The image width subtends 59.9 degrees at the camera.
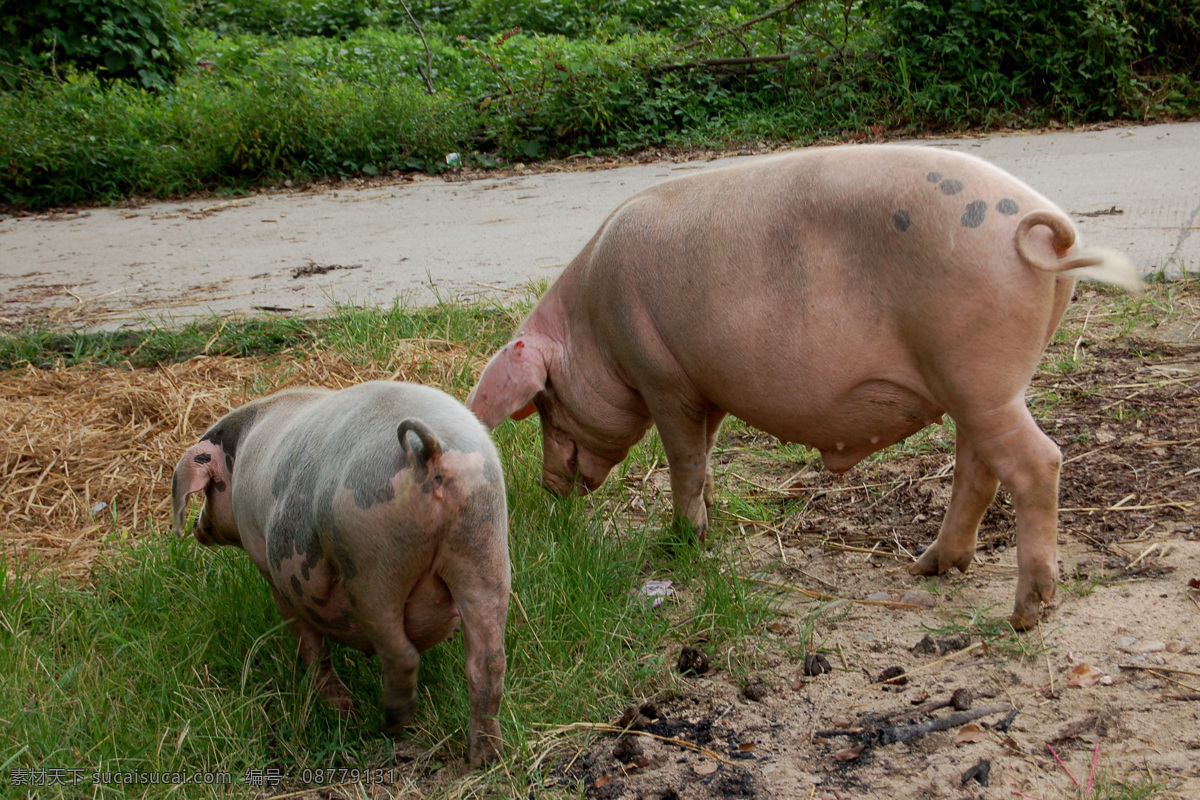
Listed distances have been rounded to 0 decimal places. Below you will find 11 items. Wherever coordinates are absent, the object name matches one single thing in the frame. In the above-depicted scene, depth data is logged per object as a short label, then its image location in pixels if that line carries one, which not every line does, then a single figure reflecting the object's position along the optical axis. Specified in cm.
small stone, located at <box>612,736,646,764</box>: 261
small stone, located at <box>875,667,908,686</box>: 288
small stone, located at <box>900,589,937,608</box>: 332
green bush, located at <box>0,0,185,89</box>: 1145
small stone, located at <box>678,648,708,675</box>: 301
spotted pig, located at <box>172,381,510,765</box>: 232
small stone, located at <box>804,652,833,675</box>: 296
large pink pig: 275
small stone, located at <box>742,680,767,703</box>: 285
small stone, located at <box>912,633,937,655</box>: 301
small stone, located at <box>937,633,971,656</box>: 301
